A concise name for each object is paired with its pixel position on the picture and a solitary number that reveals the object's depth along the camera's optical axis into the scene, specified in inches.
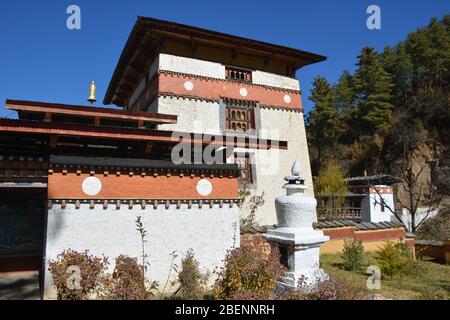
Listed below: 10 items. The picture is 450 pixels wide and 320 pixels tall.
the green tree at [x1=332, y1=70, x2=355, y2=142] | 1775.3
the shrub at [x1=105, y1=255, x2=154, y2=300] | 247.3
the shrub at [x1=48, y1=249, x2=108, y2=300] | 297.7
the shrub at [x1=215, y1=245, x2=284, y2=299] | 265.9
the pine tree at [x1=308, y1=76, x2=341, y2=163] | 1744.6
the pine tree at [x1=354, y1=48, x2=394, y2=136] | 1569.9
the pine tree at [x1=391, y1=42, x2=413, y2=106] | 1713.0
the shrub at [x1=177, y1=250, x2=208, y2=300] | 343.6
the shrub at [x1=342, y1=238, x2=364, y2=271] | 486.0
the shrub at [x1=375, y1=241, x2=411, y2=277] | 453.4
